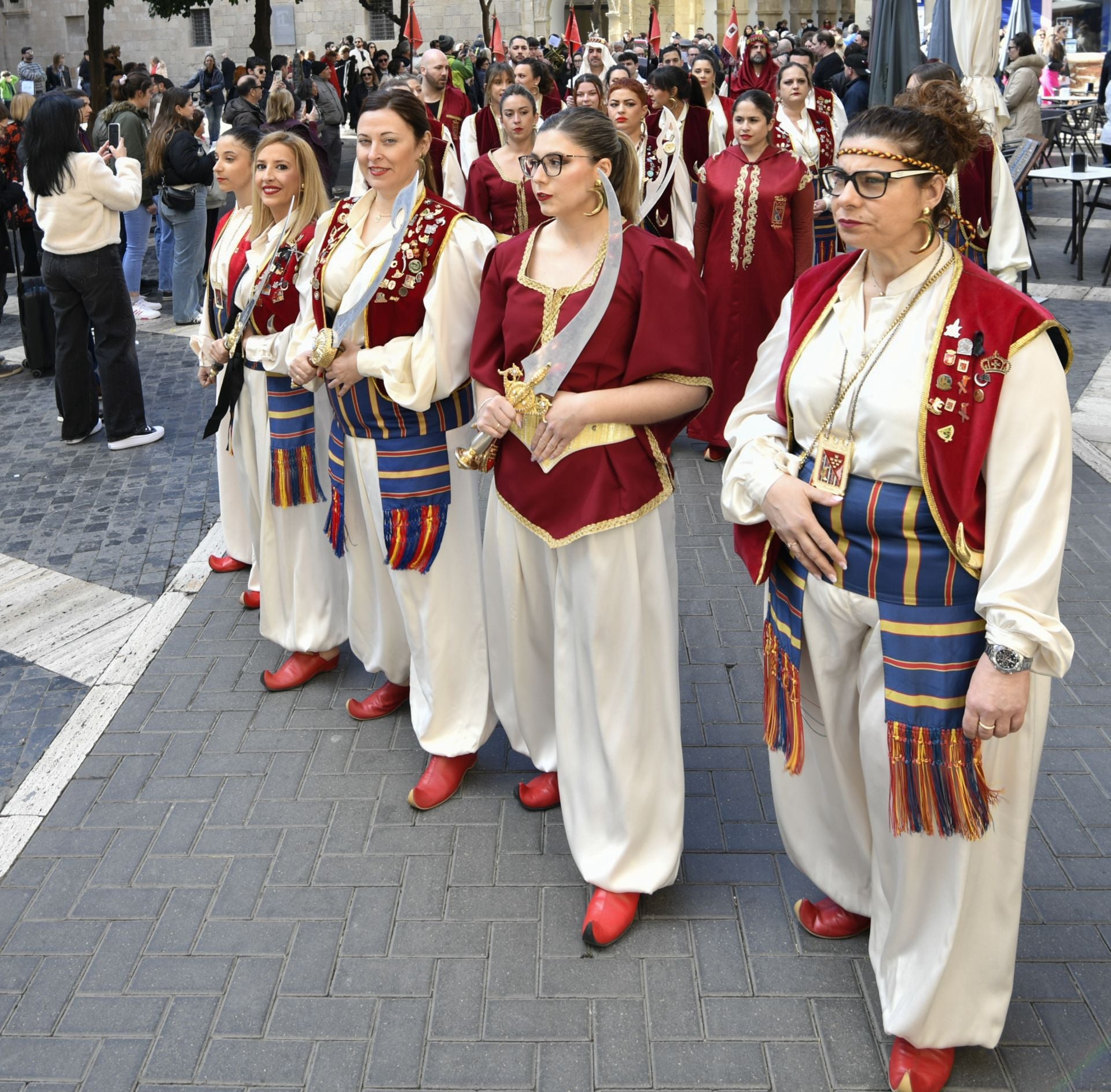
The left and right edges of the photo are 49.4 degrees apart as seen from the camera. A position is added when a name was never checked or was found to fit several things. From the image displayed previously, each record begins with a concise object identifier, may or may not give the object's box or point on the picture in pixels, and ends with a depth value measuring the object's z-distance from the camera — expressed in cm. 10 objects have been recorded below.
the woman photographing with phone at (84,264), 736
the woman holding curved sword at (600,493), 310
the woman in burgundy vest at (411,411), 363
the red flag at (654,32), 2506
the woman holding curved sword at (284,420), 444
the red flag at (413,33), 1833
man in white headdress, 1229
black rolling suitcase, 878
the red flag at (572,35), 2322
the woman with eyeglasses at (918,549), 238
